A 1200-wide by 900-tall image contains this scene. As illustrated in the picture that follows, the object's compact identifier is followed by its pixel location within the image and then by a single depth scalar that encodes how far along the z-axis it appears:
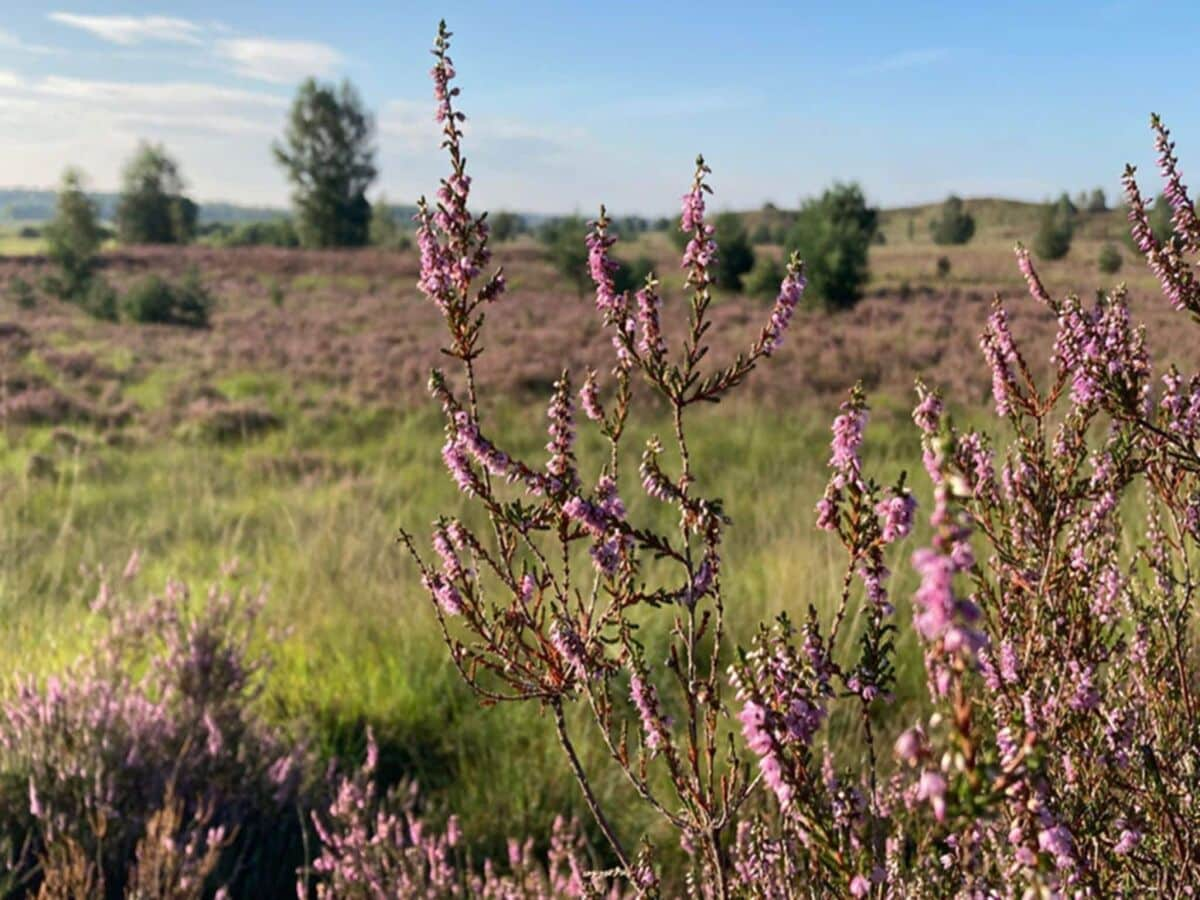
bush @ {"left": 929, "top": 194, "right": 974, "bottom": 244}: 60.22
